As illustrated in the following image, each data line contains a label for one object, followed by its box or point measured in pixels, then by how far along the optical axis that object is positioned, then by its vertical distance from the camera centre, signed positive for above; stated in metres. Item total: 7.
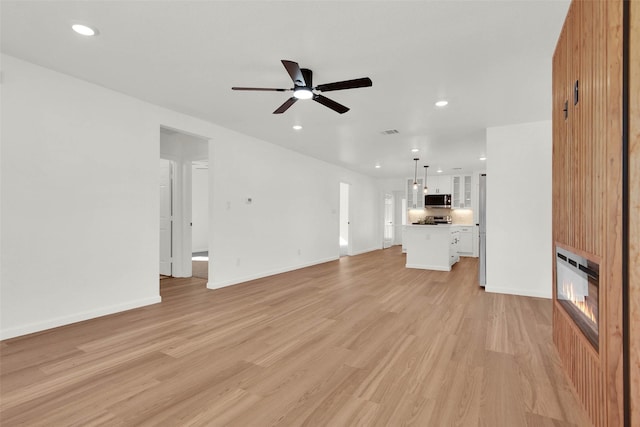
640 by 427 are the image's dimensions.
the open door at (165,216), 6.04 -0.10
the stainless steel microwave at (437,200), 9.84 +0.36
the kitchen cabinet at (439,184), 10.20 +0.90
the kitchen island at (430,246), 7.00 -0.79
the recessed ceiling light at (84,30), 2.50 +1.46
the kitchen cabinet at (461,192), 9.91 +0.62
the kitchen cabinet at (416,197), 10.56 +0.49
